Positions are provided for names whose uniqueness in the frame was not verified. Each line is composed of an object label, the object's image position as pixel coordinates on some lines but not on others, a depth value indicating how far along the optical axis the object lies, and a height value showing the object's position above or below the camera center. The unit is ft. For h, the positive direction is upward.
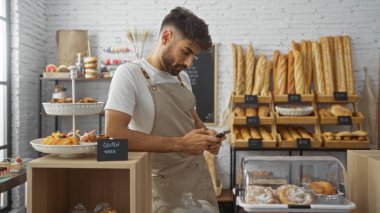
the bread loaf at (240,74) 13.28 +1.19
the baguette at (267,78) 13.16 +1.06
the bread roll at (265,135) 12.34 -0.97
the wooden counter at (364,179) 4.63 -1.00
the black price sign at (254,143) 12.17 -1.21
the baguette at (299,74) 12.78 +1.15
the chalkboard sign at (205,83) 14.19 +0.90
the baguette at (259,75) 13.17 +1.15
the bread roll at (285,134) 12.46 -0.95
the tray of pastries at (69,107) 4.26 -0.02
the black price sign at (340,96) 12.63 +0.39
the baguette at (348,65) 13.00 +1.50
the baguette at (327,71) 12.94 +1.29
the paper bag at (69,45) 14.08 +2.33
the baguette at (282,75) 13.04 +1.14
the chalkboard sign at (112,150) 4.06 -0.49
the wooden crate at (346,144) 12.07 -1.23
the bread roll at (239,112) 12.84 -0.19
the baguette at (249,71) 13.28 +1.30
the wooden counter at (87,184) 4.01 -0.99
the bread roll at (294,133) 12.48 -0.91
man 5.06 +0.00
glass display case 4.65 -1.18
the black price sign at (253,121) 12.43 -0.49
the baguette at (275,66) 13.42 +1.50
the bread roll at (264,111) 12.75 -0.15
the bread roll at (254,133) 12.42 -0.91
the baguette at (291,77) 12.95 +1.06
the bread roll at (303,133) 12.42 -0.91
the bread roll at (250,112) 12.75 -0.19
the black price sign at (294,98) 12.57 +0.31
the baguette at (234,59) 13.35 +1.76
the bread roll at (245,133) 12.38 -0.92
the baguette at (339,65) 13.02 +1.52
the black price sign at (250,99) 12.79 +0.27
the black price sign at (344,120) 12.32 -0.43
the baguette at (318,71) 13.07 +1.29
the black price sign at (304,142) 12.20 -1.17
